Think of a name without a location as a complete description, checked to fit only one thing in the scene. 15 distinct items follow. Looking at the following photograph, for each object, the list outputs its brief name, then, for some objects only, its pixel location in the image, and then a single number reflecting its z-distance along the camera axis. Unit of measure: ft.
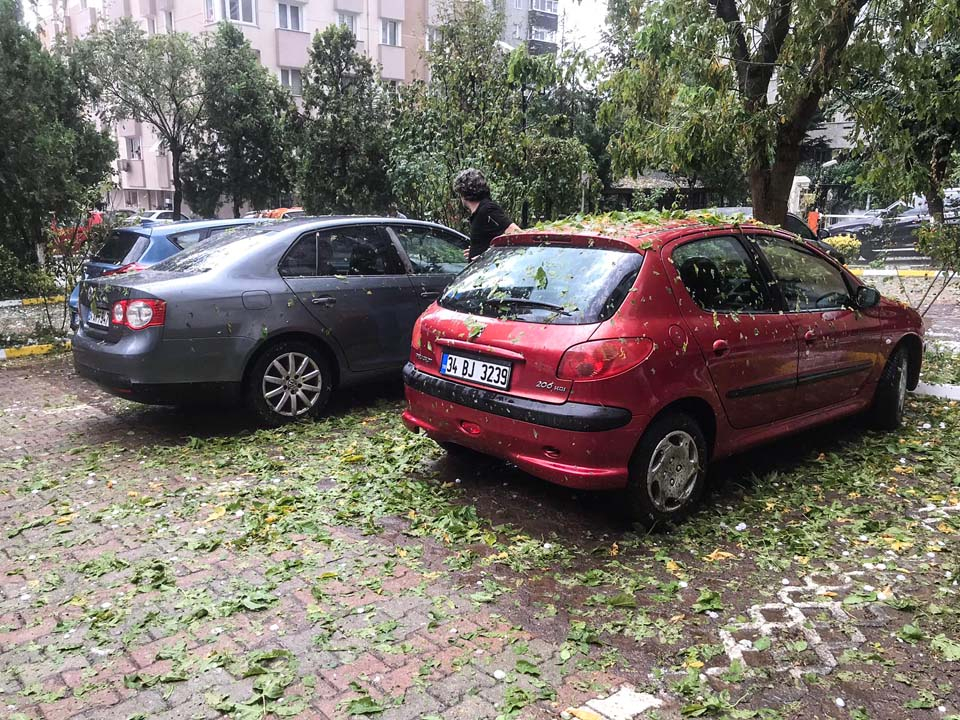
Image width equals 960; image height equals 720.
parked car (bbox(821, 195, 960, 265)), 56.69
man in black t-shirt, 21.98
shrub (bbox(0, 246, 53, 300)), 33.19
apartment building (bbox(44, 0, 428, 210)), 115.03
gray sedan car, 18.45
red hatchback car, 12.93
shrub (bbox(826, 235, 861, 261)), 55.26
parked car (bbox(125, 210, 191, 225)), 104.06
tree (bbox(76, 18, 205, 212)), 81.41
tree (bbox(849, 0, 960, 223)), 23.12
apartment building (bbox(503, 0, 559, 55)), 153.99
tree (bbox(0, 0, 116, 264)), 32.01
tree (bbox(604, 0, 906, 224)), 23.38
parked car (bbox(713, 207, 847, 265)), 42.51
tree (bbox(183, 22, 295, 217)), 86.48
